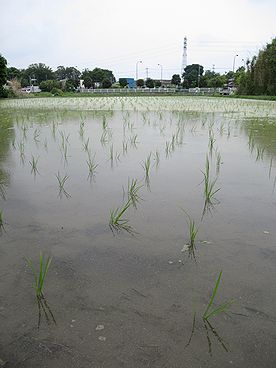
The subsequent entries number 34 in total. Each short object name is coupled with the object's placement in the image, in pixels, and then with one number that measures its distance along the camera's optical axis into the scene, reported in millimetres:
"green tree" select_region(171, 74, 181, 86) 56312
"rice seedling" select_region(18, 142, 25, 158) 4289
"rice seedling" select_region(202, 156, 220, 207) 2616
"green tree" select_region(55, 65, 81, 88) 68475
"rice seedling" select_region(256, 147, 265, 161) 4086
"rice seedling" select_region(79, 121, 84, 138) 5832
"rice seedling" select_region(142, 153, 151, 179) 3285
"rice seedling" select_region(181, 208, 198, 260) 1850
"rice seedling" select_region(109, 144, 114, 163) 4010
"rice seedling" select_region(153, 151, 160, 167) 3816
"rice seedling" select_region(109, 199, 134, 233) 2143
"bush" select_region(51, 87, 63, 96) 33094
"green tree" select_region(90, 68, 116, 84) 54156
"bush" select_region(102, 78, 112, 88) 49500
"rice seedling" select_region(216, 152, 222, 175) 3510
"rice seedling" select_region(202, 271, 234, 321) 1302
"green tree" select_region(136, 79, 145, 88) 55438
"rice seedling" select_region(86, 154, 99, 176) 3445
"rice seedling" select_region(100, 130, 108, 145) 5132
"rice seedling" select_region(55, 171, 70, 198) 2801
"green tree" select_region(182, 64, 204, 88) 52688
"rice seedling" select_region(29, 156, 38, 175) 3469
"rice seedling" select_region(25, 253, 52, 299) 1444
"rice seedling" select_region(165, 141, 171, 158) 4392
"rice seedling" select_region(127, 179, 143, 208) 2607
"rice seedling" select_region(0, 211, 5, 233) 2135
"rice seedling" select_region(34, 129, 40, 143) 5409
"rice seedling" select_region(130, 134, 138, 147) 5086
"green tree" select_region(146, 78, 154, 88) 54781
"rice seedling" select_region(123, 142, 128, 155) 4472
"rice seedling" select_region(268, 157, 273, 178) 3391
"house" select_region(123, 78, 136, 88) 59294
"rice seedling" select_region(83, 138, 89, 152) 4546
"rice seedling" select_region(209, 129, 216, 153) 4716
